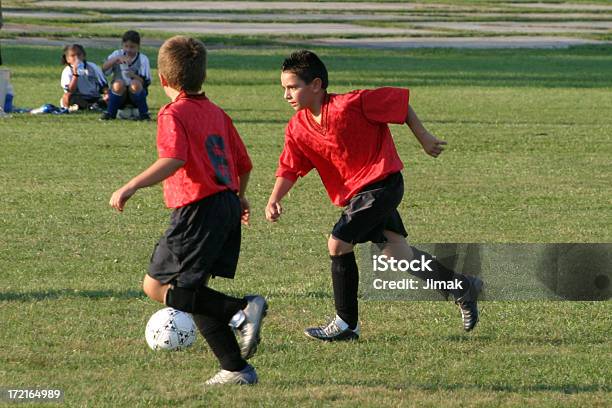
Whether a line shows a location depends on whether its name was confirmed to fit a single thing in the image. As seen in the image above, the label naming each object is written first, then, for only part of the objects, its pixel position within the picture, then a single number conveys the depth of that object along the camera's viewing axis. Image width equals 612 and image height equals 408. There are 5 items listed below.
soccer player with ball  10.77
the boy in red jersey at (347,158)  12.57
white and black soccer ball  12.21
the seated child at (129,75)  34.19
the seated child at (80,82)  36.91
